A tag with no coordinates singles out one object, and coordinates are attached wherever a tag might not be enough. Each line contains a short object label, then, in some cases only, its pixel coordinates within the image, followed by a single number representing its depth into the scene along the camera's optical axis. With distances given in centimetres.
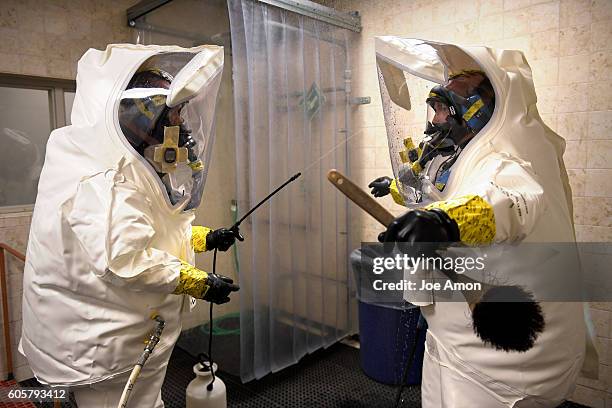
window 241
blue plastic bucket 226
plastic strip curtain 219
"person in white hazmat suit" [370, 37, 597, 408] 115
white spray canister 171
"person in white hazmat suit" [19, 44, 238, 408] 128
